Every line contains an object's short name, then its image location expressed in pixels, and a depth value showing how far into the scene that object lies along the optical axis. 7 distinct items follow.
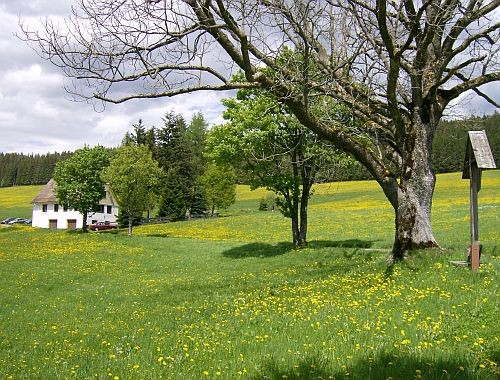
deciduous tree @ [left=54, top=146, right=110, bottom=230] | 50.16
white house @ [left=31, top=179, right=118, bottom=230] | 75.00
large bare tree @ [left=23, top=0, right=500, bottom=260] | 9.87
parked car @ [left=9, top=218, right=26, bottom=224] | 81.25
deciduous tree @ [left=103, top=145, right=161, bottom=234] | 47.28
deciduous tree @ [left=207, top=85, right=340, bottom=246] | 24.53
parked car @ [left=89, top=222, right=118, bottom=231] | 68.51
